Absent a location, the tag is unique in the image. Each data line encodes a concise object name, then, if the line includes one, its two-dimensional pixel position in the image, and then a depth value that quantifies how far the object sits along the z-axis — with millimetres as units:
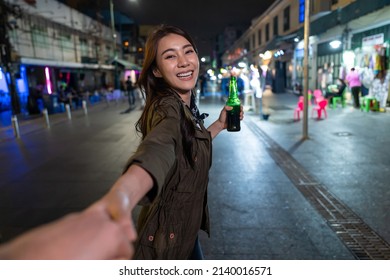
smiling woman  1682
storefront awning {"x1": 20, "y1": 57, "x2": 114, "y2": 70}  18803
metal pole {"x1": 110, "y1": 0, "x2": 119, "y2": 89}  27166
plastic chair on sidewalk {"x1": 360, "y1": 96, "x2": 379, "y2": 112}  13875
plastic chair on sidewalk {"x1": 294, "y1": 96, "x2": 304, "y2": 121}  13032
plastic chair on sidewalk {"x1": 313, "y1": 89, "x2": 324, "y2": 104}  13428
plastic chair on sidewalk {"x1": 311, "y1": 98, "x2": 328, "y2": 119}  12602
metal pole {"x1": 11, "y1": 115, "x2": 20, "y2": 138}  11641
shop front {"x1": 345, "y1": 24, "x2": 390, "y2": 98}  13406
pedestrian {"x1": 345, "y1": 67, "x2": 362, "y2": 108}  14938
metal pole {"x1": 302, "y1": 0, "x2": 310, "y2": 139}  8969
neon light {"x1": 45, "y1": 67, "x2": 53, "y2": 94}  22156
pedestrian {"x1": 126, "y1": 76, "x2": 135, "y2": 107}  20981
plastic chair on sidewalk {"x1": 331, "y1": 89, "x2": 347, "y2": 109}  15930
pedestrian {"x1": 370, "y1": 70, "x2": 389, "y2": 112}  13555
